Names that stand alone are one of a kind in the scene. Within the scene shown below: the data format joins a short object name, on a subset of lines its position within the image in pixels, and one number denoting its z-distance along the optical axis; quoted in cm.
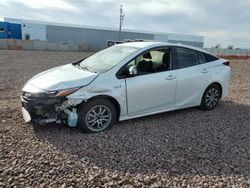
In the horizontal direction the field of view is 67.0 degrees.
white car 308
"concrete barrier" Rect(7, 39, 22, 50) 2592
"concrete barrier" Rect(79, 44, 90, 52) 2958
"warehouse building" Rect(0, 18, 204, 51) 4447
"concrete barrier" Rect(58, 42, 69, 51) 2905
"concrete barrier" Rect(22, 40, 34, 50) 2700
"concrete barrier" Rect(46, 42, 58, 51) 2850
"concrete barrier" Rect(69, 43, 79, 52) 2912
